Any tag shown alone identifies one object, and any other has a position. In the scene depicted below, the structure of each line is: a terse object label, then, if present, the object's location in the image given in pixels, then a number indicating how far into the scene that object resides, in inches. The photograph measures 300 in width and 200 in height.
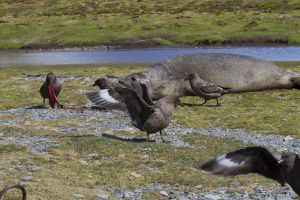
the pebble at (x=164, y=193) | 562.4
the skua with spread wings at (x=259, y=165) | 340.2
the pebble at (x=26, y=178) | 577.0
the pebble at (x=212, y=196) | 553.6
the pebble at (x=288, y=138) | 773.8
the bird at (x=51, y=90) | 988.6
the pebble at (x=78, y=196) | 537.7
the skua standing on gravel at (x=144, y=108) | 679.1
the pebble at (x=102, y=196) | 546.3
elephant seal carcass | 1082.1
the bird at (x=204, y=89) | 993.5
